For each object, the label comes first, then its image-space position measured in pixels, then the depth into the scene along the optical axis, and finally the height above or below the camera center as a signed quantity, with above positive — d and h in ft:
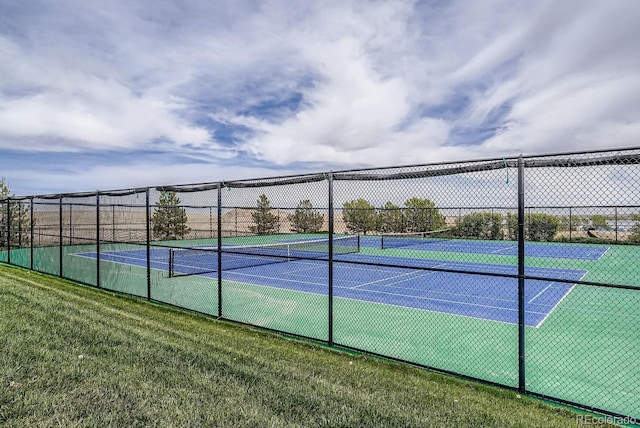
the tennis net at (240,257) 48.36 -6.23
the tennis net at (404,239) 75.72 -5.28
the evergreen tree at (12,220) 61.52 -1.13
